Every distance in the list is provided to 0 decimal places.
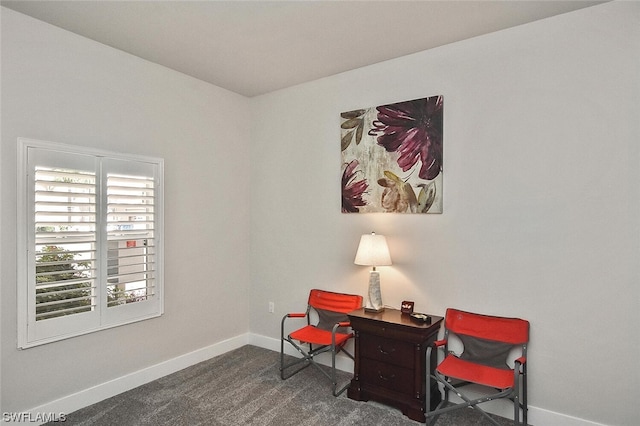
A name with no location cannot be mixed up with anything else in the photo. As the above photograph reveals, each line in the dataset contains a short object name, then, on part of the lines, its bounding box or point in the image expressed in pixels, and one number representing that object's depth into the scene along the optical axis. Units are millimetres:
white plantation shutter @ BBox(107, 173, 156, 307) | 3074
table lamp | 3176
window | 2623
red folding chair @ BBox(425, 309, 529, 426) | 2455
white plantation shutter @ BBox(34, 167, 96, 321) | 2664
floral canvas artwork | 3133
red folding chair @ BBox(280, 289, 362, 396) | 3258
